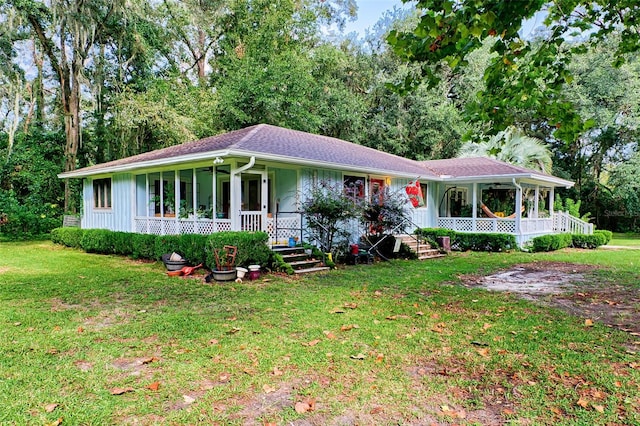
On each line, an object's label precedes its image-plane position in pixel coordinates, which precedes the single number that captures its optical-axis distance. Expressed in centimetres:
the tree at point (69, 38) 1579
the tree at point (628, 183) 2030
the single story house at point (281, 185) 998
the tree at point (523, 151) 1898
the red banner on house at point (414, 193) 1378
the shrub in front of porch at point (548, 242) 1388
